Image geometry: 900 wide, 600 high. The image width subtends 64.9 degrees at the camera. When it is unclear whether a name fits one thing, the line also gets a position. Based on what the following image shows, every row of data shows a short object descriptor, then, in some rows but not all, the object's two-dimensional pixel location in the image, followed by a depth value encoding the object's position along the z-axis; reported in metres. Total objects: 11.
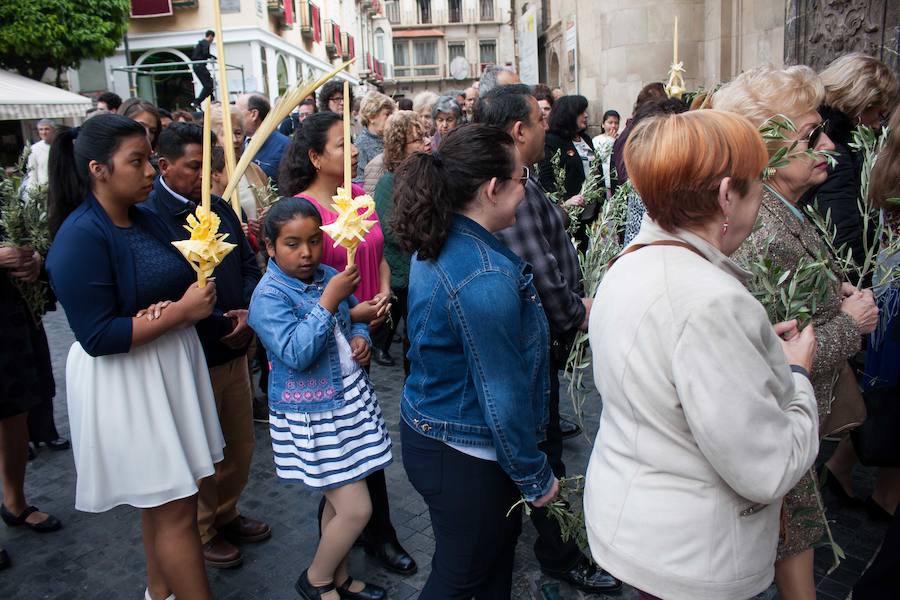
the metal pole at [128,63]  21.99
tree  20.56
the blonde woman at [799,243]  2.30
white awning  16.58
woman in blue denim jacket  2.14
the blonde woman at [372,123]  6.75
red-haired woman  1.55
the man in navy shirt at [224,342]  3.20
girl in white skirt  2.50
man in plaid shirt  2.86
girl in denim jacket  2.85
